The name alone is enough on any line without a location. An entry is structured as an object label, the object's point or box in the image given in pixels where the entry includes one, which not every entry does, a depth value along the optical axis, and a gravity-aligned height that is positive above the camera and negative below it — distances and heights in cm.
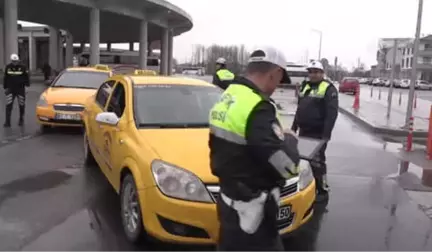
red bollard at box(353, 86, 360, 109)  2241 -166
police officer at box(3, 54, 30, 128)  1149 -64
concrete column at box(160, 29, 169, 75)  5594 +120
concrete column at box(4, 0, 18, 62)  3038 +179
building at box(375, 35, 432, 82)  10094 +230
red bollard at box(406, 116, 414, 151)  1065 -155
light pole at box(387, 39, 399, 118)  1686 +41
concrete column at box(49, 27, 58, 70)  5495 +107
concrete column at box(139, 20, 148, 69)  4619 +150
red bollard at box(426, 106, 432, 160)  980 -147
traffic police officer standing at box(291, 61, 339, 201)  608 -57
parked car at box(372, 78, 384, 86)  7405 -192
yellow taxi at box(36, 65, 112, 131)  1068 -104
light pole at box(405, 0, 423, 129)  1411 +8
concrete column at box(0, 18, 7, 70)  5012 +139
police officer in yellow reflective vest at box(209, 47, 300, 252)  238 -46
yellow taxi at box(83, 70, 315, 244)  398 -94
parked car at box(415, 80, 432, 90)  6694 -200
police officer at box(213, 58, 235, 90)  990 -23
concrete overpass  3584 +377
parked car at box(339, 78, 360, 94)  4172 -147
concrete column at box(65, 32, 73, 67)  5680 +100
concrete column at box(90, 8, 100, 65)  3788 +181
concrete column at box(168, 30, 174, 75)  6053 +182
